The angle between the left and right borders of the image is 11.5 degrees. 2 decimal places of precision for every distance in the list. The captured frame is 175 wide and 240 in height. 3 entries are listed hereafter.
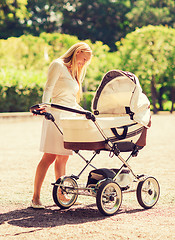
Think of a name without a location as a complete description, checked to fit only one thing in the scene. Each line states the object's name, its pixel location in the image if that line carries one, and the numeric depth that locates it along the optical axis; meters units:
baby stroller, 8.53
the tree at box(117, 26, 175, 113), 56.12
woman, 9.08
